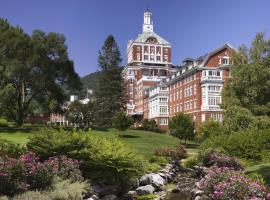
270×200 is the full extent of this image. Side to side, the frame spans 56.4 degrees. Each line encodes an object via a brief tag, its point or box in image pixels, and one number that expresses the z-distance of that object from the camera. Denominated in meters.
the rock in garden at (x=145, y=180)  11.67
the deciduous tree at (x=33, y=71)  30.56
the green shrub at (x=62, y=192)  7.91
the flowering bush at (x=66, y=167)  9.52
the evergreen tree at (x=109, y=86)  45.44
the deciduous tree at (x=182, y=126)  31.38
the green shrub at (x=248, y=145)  17.41
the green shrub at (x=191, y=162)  16.81
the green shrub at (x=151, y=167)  13.28
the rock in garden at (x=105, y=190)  10.08
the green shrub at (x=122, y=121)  33.28
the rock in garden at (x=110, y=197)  9.65
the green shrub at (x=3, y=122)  34.88
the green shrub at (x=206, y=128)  30.14
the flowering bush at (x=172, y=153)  19.99
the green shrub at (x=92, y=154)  10.53
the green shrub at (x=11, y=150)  10.69
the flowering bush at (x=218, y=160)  14.70
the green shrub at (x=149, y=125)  43.95
